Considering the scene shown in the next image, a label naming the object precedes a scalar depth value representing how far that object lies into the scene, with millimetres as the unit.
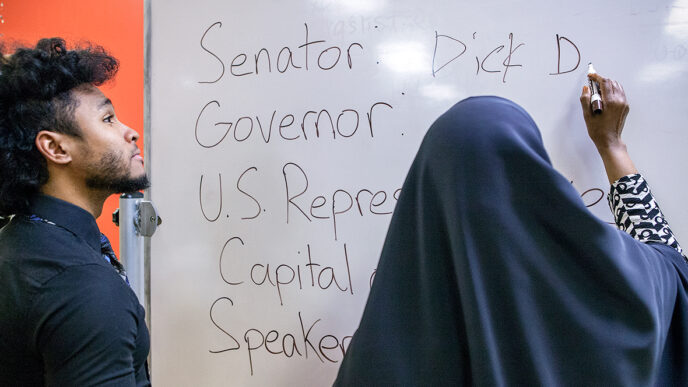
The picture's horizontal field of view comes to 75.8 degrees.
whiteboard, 815
